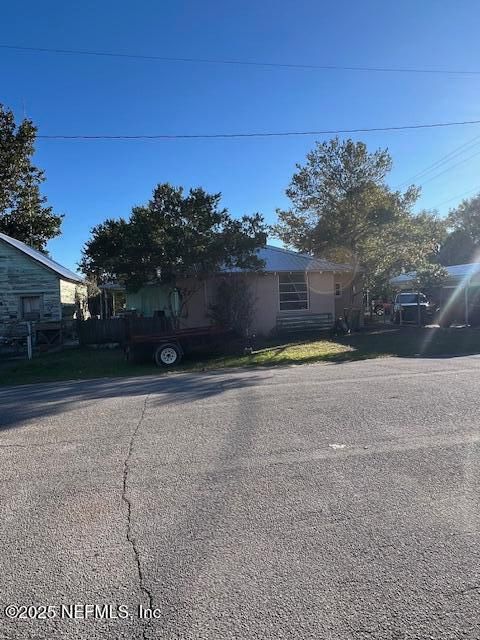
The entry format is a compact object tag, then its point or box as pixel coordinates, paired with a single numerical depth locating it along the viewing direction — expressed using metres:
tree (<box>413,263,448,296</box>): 23.16
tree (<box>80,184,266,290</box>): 15.27
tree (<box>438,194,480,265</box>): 56.88
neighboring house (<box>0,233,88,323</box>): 20.84
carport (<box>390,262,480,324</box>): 23.08
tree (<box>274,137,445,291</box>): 21.31
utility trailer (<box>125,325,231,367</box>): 13.90
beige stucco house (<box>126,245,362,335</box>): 19.57
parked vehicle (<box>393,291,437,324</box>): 25.11
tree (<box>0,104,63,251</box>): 29.86
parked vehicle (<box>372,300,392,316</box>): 30.79
